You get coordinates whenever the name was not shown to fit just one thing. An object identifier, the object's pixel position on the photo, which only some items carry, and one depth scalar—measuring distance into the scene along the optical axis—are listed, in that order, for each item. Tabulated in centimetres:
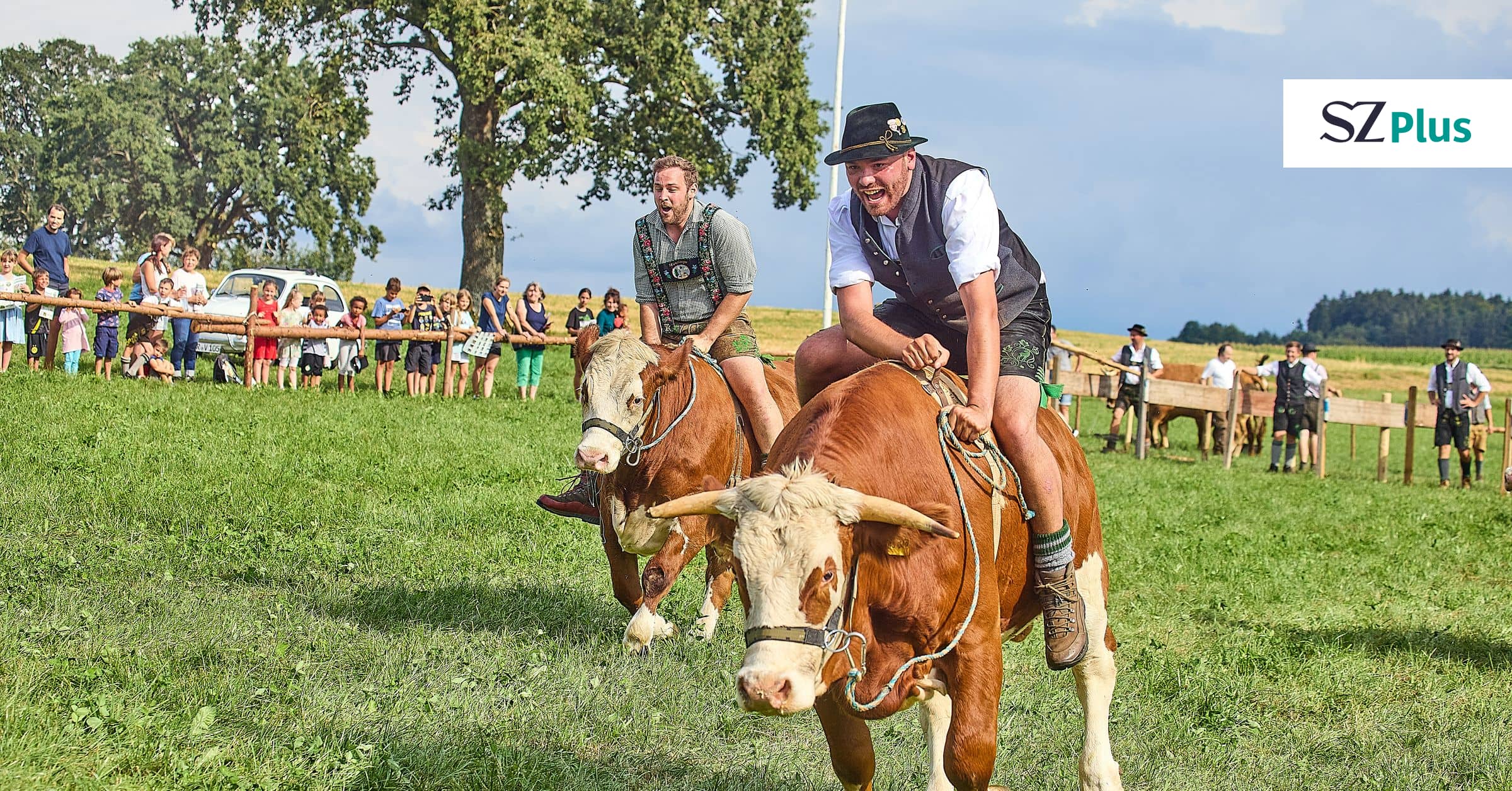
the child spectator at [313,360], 1859
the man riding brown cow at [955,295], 457
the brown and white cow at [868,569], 355
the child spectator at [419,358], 1928
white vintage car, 2366
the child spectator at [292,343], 1845
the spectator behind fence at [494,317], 2022
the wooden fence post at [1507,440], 2109
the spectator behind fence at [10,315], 1580
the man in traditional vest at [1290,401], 2281
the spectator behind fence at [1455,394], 2089
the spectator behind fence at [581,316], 2195
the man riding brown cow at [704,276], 726
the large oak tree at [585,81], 2877
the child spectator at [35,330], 1684
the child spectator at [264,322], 1811
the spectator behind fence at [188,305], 1777
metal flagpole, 2844
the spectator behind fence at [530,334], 2041
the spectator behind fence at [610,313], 1841
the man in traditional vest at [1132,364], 2358
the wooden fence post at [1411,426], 2162
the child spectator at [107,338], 1670
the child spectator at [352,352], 1892
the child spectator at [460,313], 1995
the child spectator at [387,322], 1941
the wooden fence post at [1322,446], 2203
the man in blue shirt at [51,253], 1694
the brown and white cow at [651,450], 675
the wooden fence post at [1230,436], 2211
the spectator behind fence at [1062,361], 2334
